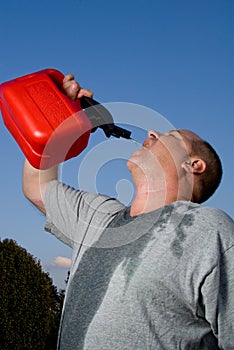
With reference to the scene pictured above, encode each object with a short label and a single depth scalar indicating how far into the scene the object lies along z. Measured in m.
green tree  12.98
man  2.53
